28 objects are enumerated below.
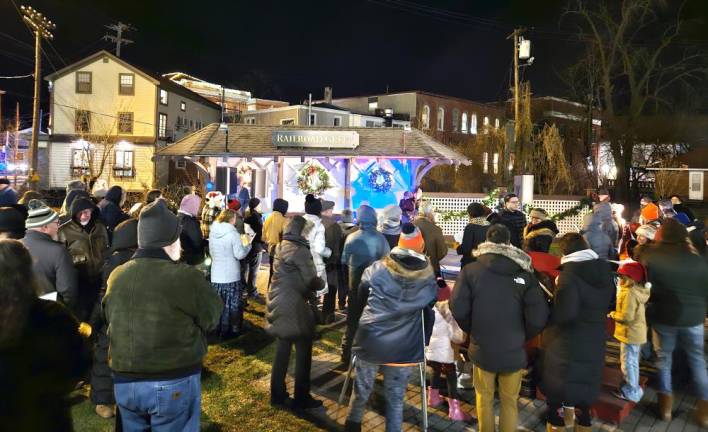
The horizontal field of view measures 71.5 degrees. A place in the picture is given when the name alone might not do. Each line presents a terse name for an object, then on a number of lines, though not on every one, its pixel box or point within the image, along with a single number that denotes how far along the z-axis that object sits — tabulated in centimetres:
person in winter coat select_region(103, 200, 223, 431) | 278
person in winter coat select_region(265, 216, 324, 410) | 462
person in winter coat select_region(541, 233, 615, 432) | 388
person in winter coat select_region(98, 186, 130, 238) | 627
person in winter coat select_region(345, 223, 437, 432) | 387
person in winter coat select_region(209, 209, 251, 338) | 643
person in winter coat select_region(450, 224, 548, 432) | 379
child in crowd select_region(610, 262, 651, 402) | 493
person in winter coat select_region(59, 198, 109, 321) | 485
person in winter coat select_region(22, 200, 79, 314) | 399
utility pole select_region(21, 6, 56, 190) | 2294
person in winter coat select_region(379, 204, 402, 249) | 605
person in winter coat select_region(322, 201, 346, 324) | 728
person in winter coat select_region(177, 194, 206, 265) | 646
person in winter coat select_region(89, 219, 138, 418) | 441
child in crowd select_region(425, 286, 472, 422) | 466
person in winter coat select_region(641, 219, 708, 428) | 478
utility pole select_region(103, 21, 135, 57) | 3953
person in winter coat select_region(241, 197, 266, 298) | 859
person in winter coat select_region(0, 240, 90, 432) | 209
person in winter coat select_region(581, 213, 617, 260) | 611
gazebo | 1567
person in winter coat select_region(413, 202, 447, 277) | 650
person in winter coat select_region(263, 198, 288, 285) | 787
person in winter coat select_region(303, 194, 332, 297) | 664
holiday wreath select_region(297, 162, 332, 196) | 1619
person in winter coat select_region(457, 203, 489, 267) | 674
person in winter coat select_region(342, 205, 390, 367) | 571
